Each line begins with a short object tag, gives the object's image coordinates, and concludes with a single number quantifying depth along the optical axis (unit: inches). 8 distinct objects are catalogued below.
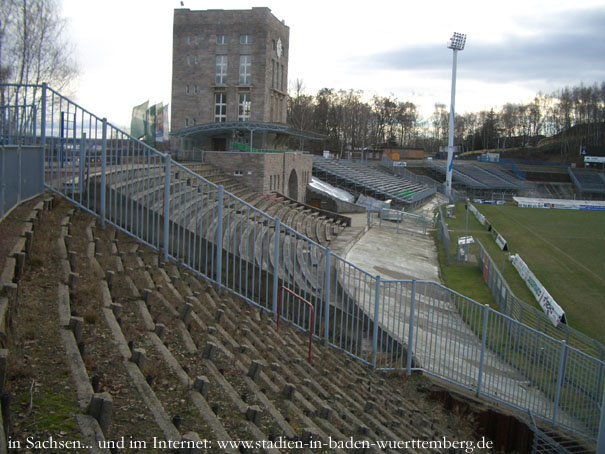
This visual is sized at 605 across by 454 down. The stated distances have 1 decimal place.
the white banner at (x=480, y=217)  1615.2
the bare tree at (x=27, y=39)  867.4
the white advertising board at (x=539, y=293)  601.0
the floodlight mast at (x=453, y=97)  2400.3
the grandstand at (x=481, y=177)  2751.0
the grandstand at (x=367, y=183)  1913.1
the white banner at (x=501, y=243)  1178.2
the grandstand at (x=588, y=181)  2839.6
